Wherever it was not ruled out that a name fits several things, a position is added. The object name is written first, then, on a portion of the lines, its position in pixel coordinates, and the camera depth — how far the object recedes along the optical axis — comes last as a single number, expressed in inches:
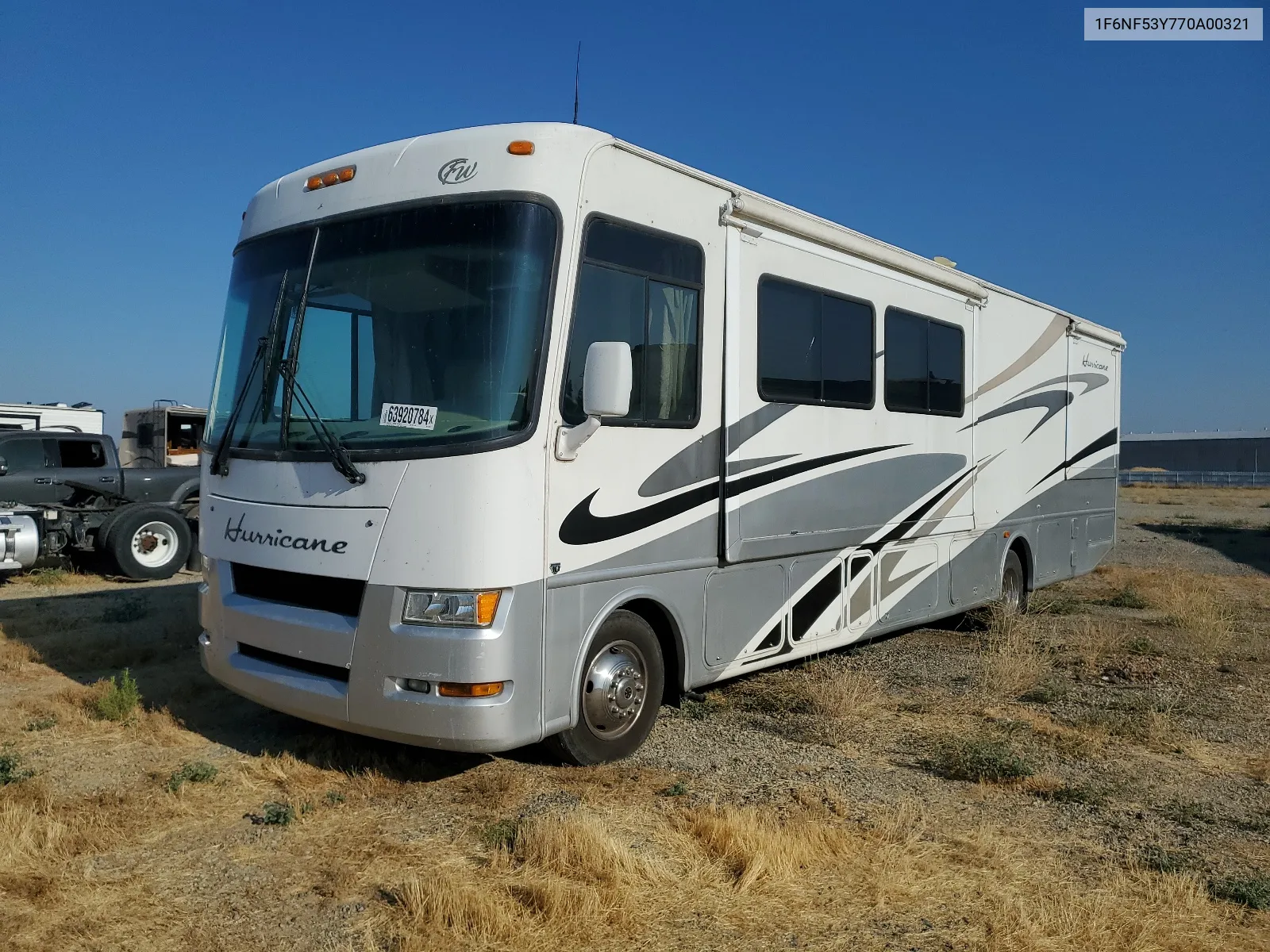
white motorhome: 182.4
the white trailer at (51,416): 673.0
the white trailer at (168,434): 637.9
